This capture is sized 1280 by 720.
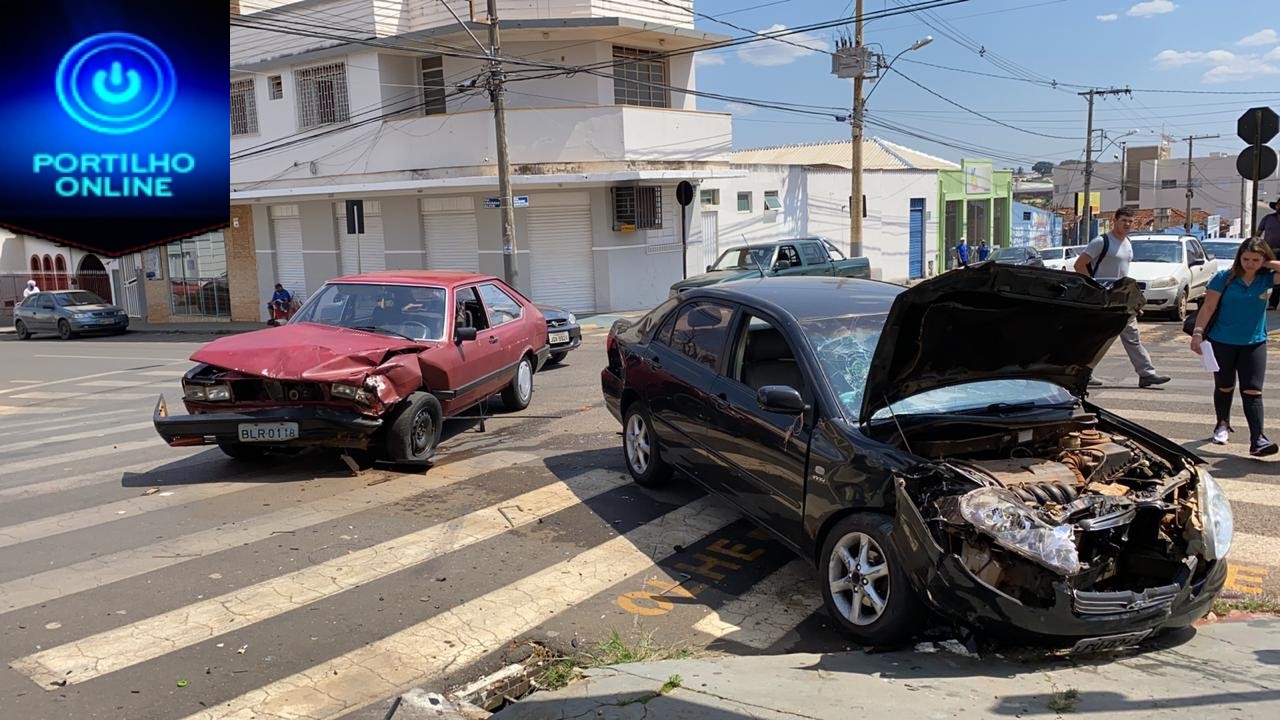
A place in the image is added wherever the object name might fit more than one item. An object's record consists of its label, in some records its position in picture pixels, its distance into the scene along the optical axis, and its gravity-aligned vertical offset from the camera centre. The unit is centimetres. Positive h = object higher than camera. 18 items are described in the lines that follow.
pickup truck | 1997 -67
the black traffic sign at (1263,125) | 1216 +121
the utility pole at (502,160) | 2092 +182
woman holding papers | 740 -84
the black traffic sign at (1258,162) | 1199 +72
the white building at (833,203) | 2916 +99
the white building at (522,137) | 2466 +279
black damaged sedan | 416 -123
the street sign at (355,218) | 2388 +66
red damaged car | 752 -110
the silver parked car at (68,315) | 3019 -204
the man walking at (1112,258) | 1019 -39
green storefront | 4422 +102
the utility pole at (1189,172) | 6780 +359
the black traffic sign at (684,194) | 2317 +101
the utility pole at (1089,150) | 4962 +395
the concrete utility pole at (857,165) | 2806 +193
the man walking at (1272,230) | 1506 -19
